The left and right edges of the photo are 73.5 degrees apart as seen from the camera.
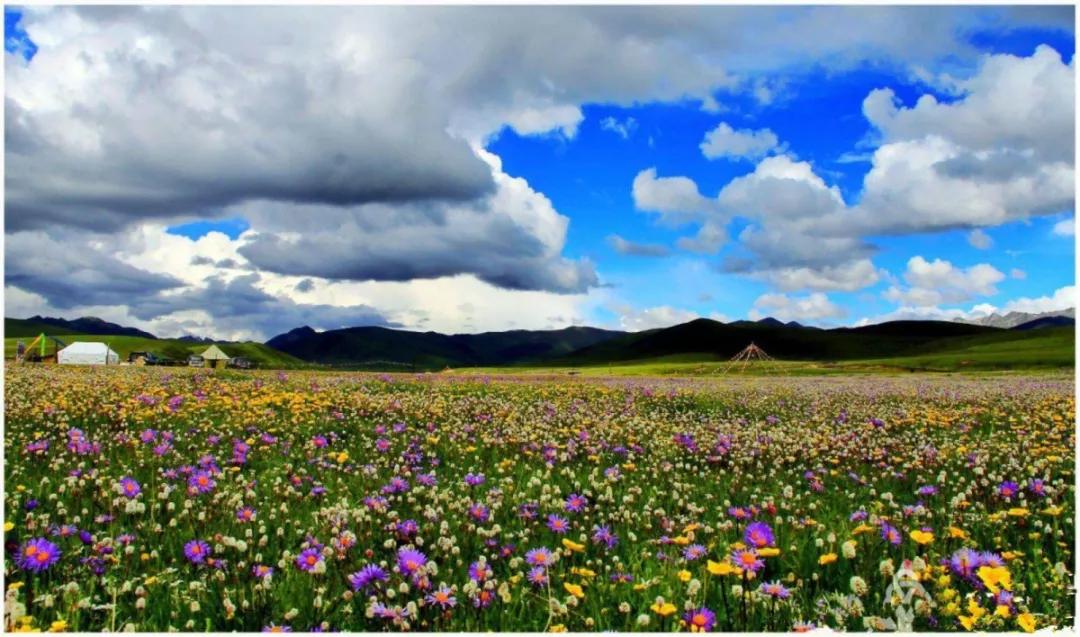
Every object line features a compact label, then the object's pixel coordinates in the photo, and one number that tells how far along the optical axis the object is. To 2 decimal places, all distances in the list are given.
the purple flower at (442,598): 4.23
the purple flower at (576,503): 6.94
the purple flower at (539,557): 5.02
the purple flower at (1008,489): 7.33
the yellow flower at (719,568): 4.02
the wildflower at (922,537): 4.58
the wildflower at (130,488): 6.82
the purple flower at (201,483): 7.09
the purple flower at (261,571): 4.92
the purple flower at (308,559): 4.87
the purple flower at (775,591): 4.30
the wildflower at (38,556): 4.90
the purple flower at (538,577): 4.78
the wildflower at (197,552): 5.17
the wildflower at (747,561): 4.54
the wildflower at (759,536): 5.34
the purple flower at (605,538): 5.81
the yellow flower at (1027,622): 3.92
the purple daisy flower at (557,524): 6.00
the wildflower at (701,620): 3.92
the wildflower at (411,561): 4.72
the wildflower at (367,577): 4.56
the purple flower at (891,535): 5.46
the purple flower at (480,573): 4.66
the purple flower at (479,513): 6.27
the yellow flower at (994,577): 4.11
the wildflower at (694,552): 5.15
